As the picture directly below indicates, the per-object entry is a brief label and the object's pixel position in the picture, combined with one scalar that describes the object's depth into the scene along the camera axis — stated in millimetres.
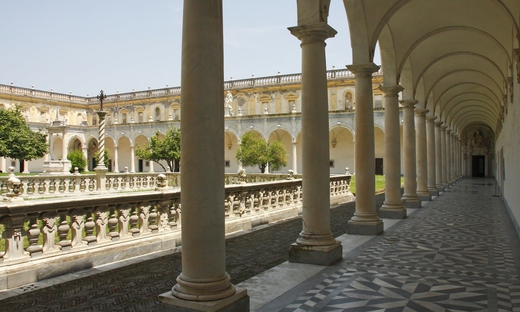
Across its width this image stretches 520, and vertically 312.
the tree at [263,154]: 34094
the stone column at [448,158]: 28219
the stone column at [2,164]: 47656
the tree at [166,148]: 37094
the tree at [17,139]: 37469
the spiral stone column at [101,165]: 23359
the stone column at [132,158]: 50888
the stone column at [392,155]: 11898
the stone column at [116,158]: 52931
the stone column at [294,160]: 42462
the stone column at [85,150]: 52959
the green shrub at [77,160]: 47188
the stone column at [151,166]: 49500
